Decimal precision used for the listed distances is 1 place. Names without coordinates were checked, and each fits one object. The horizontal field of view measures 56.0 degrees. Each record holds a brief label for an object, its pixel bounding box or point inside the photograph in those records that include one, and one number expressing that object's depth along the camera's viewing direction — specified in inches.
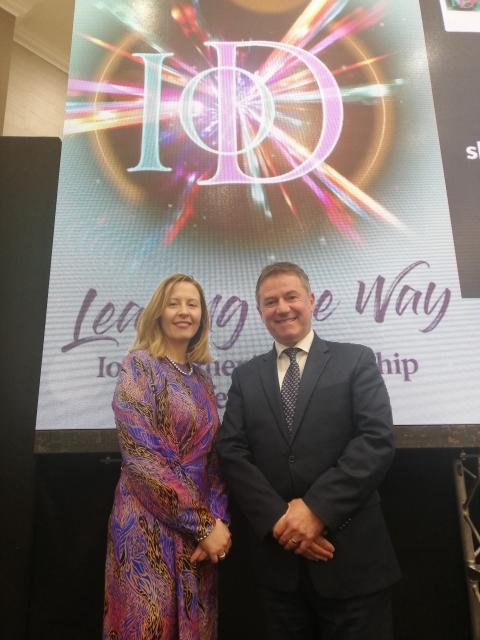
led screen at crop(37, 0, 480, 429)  78.5
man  50.7
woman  51.1
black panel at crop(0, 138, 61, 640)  75.2
